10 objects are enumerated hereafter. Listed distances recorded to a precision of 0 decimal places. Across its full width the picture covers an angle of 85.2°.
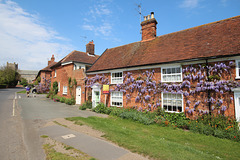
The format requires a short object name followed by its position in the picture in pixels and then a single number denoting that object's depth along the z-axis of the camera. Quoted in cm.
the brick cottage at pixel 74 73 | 1637
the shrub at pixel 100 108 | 1236
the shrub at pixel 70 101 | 1651
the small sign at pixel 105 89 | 1253
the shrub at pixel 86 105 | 1381
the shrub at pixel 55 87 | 2125
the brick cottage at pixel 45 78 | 3297
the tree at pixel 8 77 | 4601
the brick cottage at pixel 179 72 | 789
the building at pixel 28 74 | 9362
